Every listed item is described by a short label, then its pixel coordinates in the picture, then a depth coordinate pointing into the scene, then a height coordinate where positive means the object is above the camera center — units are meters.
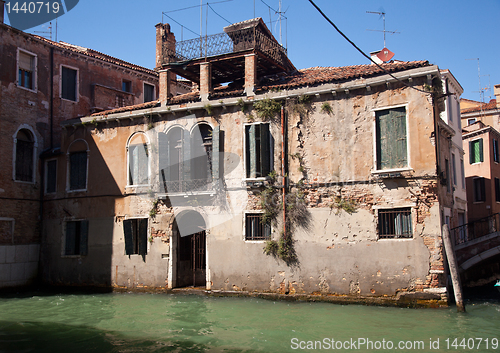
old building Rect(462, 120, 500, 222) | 21.77 +2.30
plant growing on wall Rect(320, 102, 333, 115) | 12.93 +3.24
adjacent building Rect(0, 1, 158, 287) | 16.05 +3.49
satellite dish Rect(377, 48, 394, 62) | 15.86 +5.89
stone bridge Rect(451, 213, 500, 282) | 13.62 -0.93
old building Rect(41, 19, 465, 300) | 11.82 +1.18
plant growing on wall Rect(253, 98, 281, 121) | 13.59 +3.41
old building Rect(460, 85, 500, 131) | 28.23 +6.72
